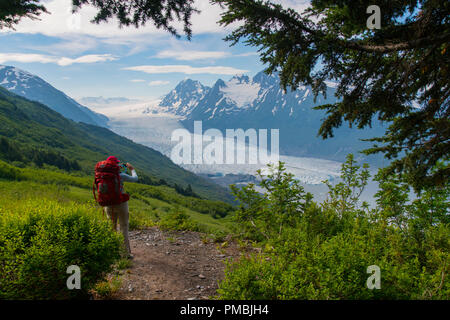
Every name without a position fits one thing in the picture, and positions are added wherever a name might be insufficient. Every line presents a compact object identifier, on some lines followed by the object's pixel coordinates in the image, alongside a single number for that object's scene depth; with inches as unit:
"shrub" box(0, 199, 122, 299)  144.1
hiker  254.4
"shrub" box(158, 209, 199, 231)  440.5
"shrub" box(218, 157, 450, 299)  155.7
